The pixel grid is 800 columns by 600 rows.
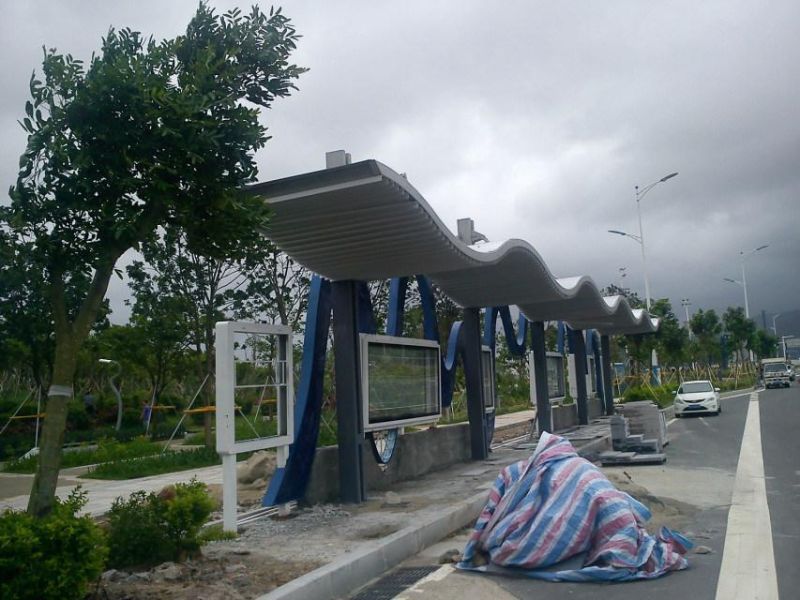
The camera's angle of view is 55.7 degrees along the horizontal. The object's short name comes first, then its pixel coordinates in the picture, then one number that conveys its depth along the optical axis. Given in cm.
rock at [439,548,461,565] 709
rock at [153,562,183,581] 591
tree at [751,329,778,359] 7334
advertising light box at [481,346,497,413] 1638
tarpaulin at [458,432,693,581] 640
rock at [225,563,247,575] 629
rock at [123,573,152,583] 585
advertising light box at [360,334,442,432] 1077
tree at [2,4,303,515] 568
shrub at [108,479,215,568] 621
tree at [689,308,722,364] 5319
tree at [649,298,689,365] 4291
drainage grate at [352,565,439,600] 621
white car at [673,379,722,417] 2814
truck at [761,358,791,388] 5265
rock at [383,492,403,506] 994
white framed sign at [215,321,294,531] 798
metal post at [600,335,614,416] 2959
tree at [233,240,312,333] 2075
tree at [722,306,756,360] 5981
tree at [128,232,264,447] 2000
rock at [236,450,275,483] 1287
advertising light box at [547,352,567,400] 2128
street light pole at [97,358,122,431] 2584
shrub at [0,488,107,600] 462
